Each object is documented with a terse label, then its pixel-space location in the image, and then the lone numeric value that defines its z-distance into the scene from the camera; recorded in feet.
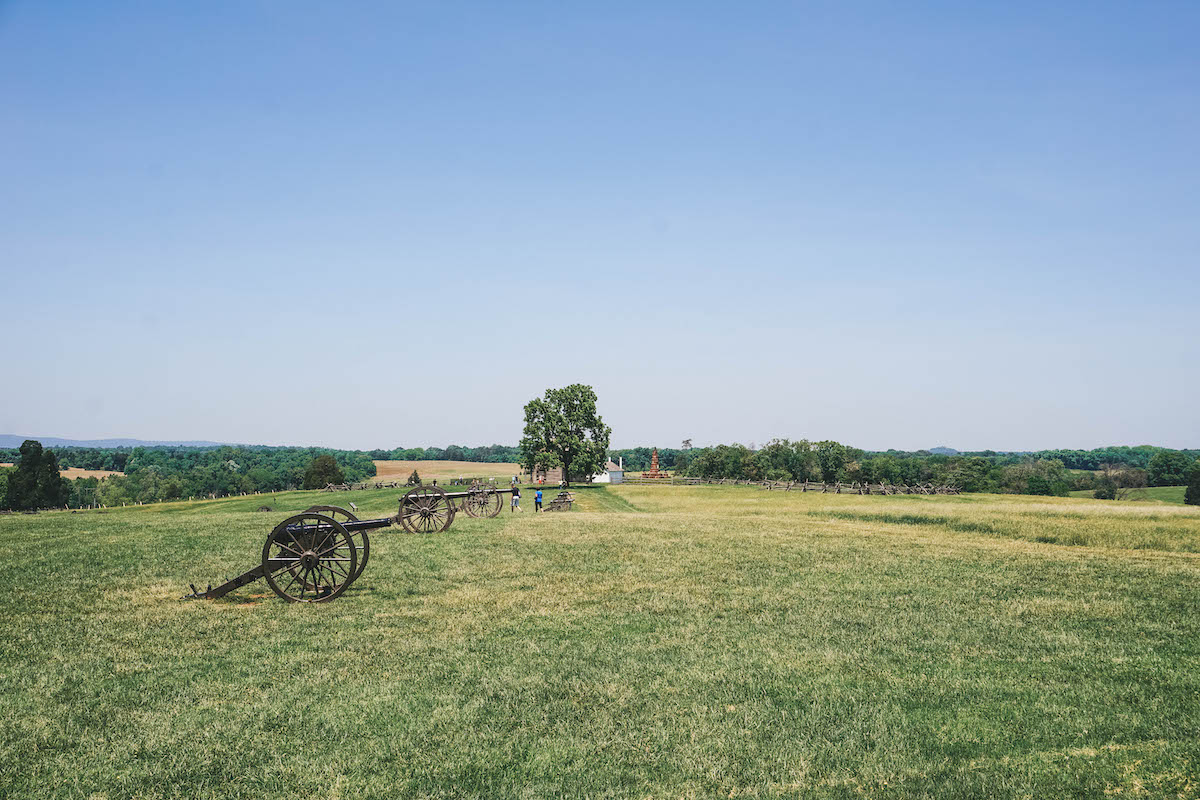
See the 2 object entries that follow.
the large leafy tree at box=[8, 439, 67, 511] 265.54
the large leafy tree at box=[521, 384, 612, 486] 290.76
